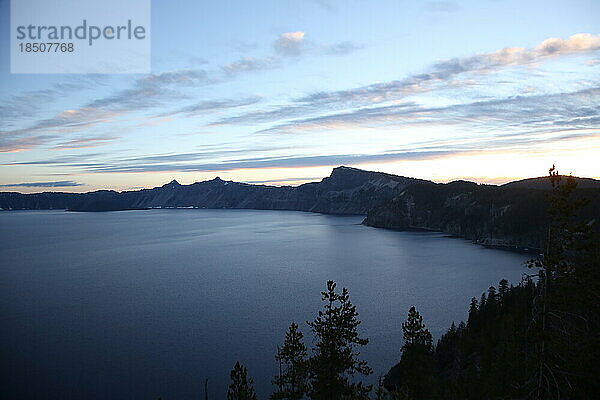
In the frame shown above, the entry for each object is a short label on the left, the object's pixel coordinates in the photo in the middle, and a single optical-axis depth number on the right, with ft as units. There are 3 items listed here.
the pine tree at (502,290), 179.17
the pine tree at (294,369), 84.79
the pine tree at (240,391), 81.51
